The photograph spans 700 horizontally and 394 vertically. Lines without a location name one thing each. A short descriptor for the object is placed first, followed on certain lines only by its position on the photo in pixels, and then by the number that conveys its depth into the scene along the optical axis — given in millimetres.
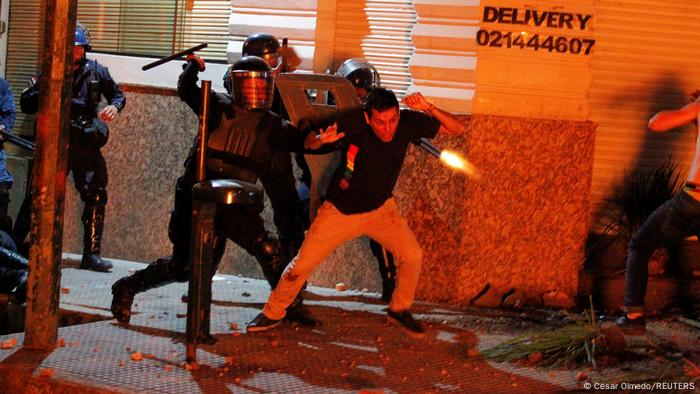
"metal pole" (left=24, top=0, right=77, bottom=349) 11617
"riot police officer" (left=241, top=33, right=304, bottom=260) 14367
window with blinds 18922
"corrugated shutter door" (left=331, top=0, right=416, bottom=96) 16781
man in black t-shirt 12562
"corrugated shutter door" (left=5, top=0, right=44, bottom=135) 21406
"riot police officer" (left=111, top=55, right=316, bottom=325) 12820
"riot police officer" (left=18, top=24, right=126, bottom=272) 17250
